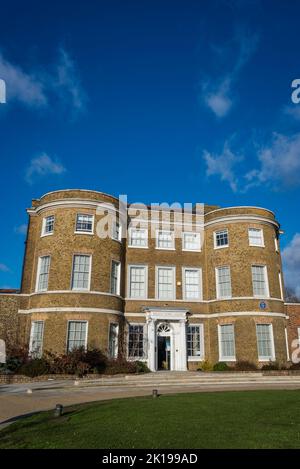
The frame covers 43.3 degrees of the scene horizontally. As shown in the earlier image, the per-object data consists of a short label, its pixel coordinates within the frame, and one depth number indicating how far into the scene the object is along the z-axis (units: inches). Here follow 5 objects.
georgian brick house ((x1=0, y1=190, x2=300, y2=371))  882.1
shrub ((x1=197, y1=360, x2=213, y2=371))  952.3
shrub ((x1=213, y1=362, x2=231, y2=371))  909.2
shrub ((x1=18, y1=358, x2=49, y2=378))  749.9
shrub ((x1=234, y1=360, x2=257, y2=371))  898.1
